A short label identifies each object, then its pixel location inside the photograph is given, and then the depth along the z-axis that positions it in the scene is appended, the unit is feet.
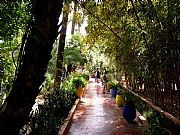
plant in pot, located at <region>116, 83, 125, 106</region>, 18.14
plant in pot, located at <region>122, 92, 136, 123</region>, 12.82
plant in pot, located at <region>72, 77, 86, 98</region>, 20.49
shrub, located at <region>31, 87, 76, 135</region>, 7.77
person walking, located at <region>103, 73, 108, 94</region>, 28.04
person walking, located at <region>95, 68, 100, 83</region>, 41.71
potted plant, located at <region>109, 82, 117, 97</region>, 23.85
